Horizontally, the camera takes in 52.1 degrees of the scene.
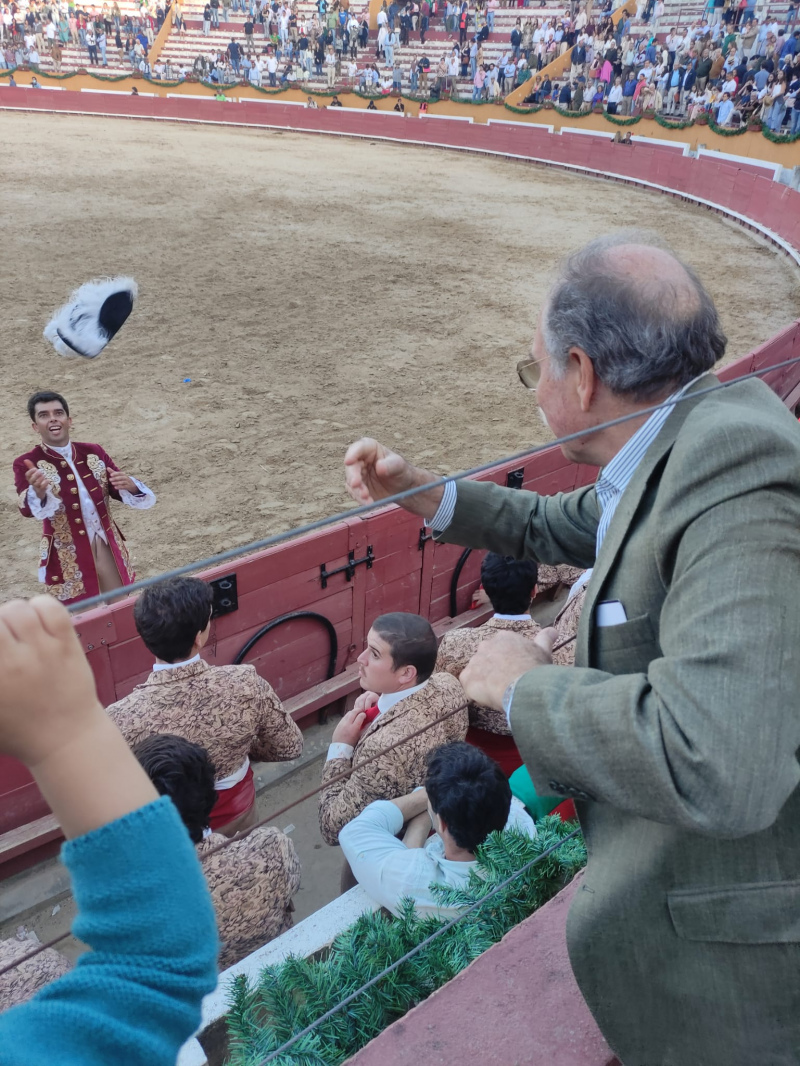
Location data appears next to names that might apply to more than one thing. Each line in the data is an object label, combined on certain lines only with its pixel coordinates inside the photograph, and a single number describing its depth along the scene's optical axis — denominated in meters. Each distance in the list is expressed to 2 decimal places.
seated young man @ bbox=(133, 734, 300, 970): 1.98
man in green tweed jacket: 0.86
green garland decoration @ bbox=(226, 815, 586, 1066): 1.41
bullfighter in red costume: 3.98
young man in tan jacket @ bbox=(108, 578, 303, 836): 2.54
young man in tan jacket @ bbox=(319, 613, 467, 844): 2.51
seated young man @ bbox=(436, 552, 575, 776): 3.02
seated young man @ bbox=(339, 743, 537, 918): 1.98
